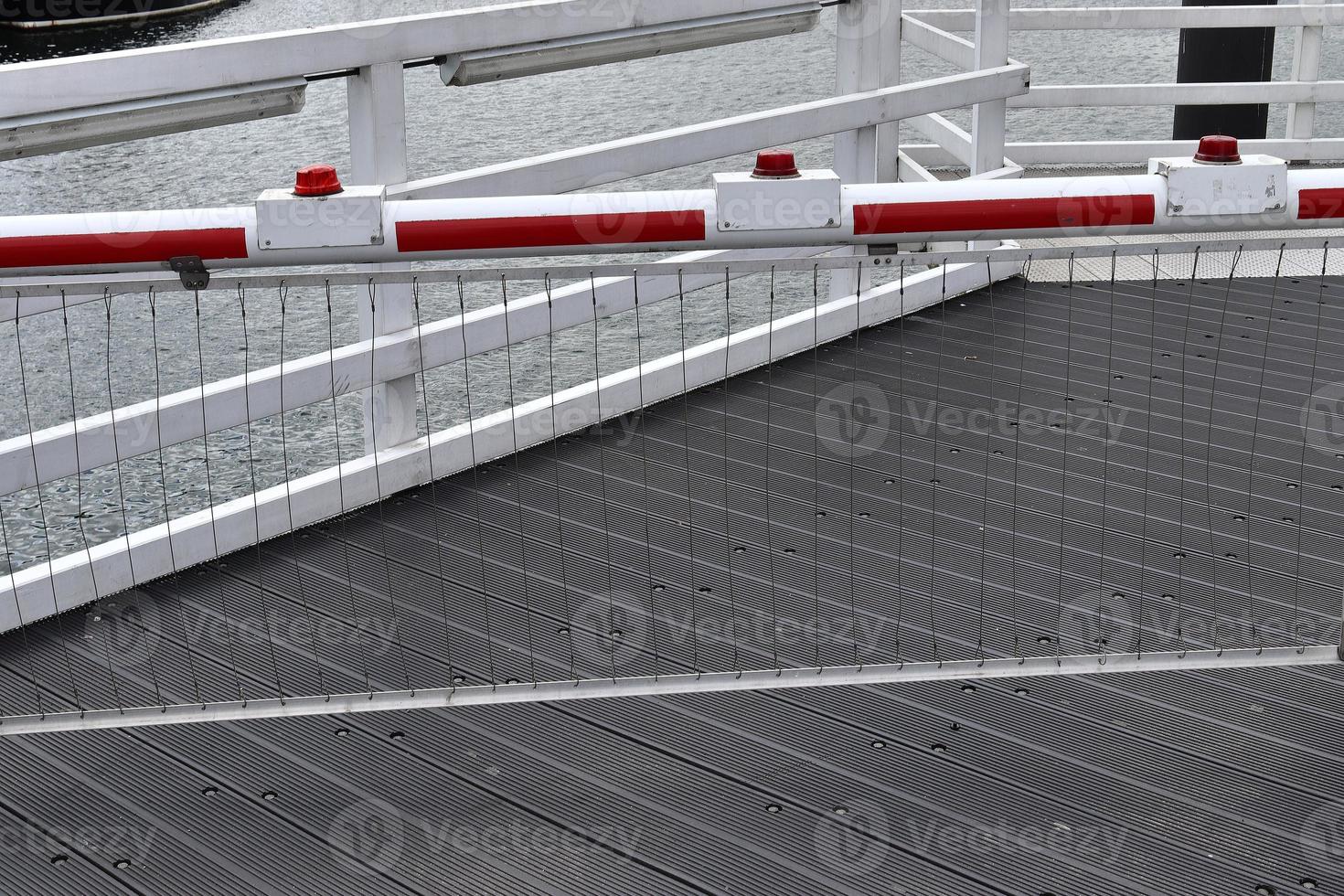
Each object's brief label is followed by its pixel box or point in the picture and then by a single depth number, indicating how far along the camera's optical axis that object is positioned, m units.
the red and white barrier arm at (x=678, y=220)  4.18
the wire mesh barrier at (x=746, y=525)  5.78
